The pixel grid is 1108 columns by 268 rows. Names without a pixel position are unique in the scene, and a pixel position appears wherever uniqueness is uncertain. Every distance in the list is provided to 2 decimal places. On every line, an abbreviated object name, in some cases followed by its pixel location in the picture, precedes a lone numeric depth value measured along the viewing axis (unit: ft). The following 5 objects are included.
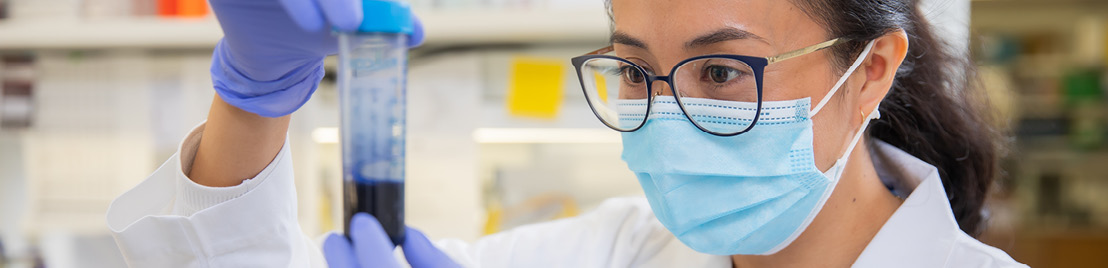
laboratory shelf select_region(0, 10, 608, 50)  5.36
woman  3.03
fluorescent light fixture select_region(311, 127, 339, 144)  6.27
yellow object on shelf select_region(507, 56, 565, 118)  5.94
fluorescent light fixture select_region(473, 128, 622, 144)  6.09
